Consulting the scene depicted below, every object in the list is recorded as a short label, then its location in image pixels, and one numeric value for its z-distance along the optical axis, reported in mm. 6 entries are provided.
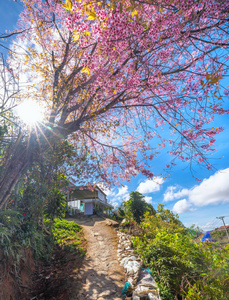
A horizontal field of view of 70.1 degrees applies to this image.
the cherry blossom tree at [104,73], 4051
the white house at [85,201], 22734
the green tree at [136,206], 12609
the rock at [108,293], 4644
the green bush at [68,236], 8040
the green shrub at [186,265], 3379
